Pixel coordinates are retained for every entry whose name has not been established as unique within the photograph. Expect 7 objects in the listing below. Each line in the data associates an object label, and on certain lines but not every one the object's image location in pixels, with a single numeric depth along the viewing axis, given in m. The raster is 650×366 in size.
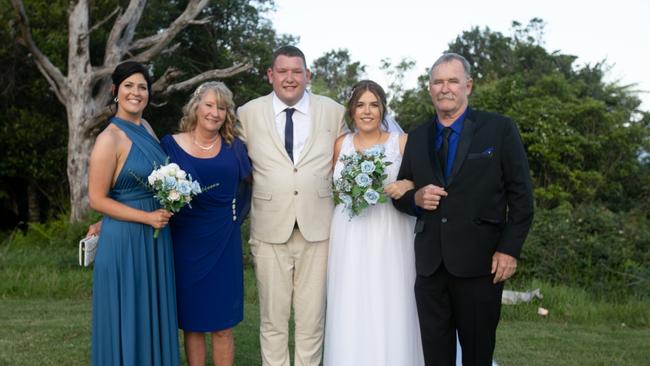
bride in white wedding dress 4.89
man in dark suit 4.33
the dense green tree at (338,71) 30.36
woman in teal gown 4.46
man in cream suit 5.18
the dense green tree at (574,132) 16.80
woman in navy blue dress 4.89
